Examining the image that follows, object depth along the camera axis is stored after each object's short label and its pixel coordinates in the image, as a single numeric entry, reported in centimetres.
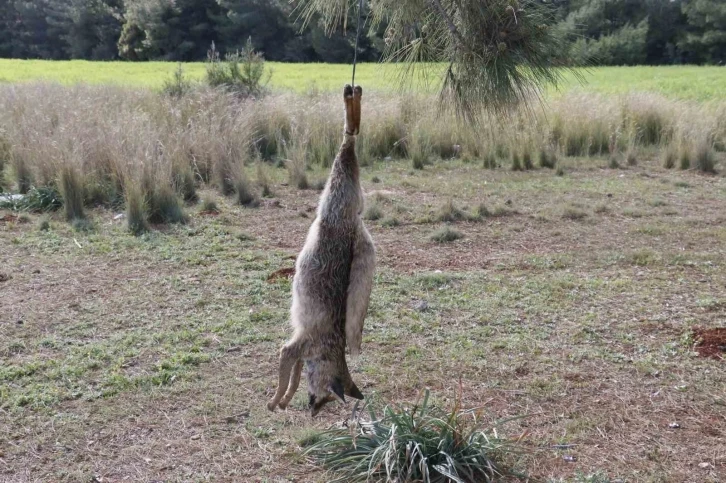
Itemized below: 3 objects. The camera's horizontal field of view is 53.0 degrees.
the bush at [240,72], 1730
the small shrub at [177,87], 1605
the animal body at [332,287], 277
